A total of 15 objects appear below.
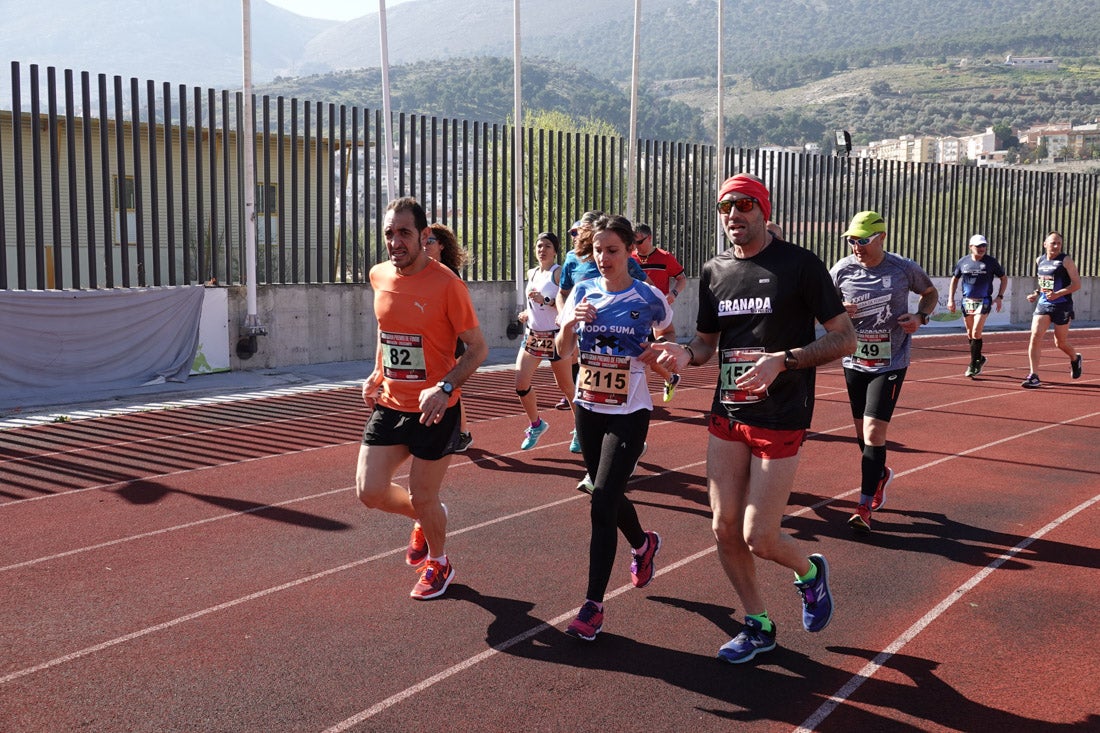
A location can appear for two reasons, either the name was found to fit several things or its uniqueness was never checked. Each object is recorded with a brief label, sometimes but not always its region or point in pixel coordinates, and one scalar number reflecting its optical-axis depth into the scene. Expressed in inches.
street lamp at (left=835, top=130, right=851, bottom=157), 1199.6
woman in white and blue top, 206.7
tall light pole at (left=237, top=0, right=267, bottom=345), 656.4
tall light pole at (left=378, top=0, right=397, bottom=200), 736.3
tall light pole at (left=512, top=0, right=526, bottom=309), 830.5
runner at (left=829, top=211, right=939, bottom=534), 290.5
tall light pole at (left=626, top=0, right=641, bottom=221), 906.1
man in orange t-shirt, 221.3
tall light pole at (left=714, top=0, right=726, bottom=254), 983.1
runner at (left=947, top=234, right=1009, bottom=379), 625.3
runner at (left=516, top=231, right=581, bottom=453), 398.3
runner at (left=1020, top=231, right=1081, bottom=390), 585.0
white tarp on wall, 540.4
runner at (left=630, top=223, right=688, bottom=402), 402.9
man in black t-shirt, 187.0
